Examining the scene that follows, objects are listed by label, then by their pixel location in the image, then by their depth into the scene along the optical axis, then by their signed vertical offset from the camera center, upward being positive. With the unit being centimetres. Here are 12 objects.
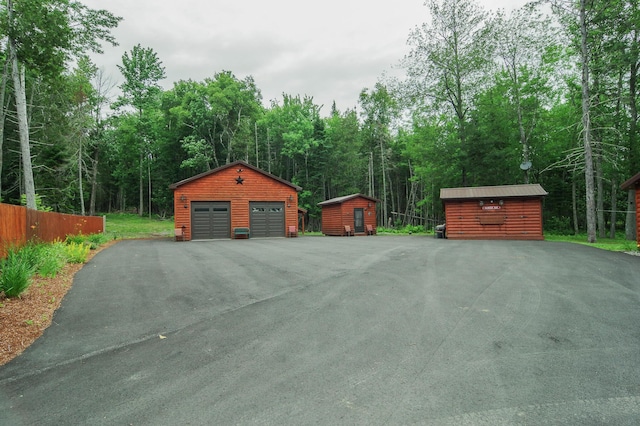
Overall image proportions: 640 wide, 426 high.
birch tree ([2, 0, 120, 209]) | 926 +557
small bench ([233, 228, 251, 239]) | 1700 -90
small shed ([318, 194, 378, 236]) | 2108 -19
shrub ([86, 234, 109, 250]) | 1125 -85
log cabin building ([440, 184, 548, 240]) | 1463 -16
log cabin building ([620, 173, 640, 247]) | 957 +61
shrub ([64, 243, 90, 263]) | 773 -87
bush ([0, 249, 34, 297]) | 444 -81
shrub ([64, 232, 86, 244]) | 1055 -67
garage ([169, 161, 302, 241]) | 1664 +56
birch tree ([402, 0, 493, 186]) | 1961 +945
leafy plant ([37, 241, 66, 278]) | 595 -82
